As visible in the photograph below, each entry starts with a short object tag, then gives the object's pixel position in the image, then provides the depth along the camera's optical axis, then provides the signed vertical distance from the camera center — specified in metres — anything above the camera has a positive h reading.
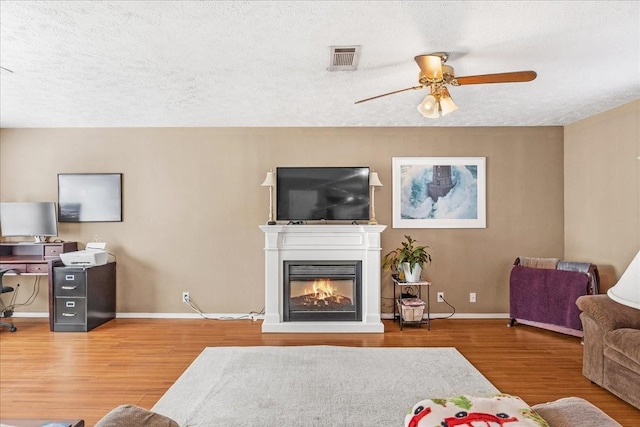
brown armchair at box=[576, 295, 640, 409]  2.93 -0.95
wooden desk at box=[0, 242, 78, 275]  4.91 -0.48
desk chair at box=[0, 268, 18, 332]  4.73 -1.18
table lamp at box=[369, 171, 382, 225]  5.16 +0.37
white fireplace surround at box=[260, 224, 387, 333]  4.88 -0.48
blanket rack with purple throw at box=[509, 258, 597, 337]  4.42 -0.88
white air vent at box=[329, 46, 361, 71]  2.88 +1.12
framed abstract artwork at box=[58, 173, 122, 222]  5.38 +0.25
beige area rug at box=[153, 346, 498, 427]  2.80 -1.31
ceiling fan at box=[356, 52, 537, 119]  2.78 +0.91
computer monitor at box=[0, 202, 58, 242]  5.22 -0.03
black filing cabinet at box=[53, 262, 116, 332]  4.82 -0.95
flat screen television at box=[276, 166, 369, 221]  5.28 +0.23
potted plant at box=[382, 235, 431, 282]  4.94 -0.53
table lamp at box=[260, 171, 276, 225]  5.09 +0.38
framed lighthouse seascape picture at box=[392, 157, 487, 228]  5.38 +0.30
